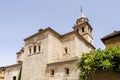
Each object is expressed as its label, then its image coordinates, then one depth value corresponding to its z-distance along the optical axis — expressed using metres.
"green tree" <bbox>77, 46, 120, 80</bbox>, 11.71
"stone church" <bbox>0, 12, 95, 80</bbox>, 22.52
